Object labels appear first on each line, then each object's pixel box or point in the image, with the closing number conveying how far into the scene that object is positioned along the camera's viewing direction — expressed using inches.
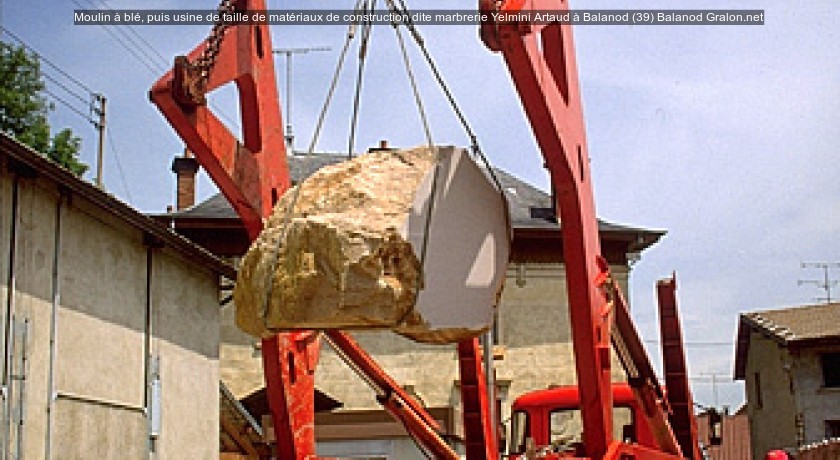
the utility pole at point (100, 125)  1222.3
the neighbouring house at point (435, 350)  957.8
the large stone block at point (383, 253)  256.5
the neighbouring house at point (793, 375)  1288.1
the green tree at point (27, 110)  1343.5
